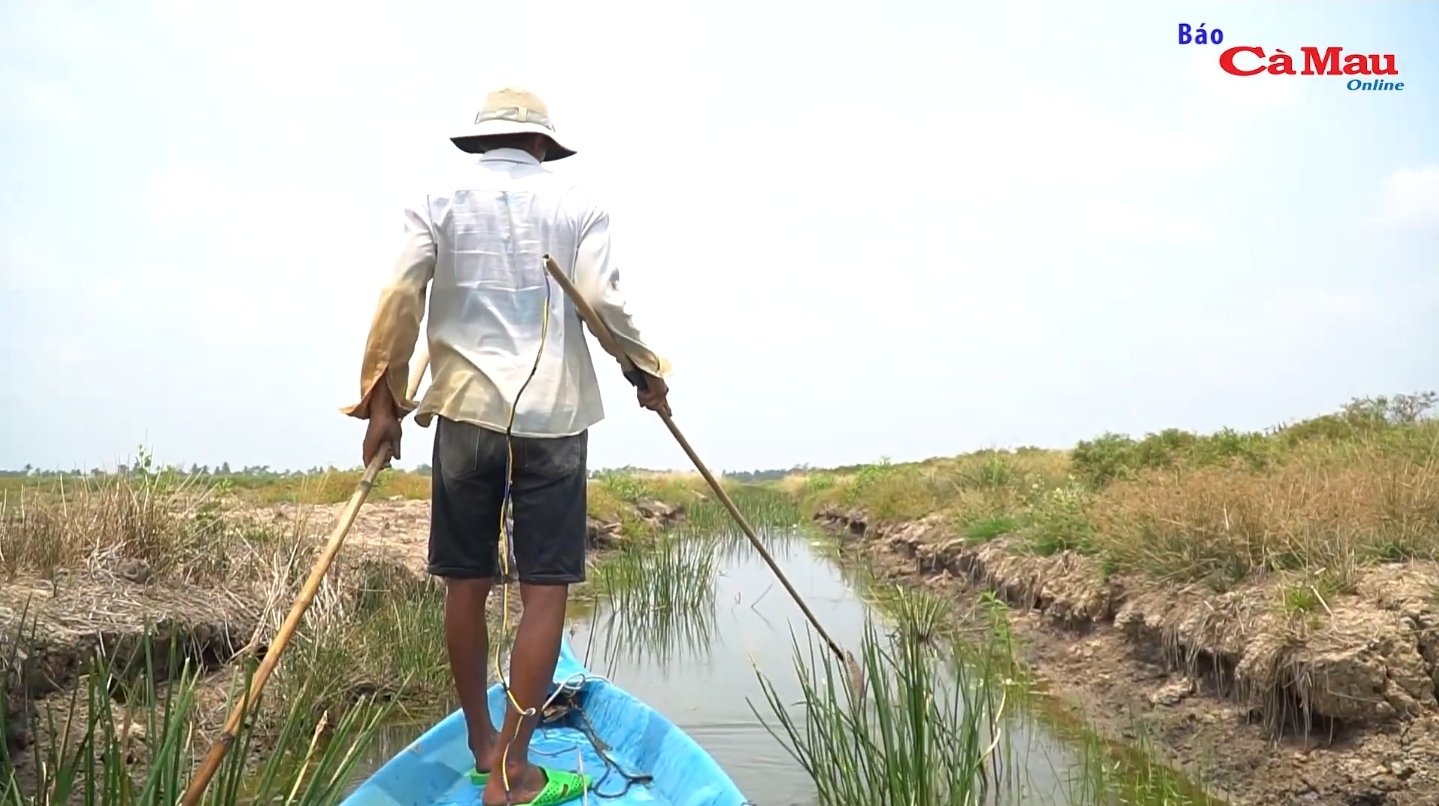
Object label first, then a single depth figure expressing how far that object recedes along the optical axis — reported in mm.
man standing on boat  2967
